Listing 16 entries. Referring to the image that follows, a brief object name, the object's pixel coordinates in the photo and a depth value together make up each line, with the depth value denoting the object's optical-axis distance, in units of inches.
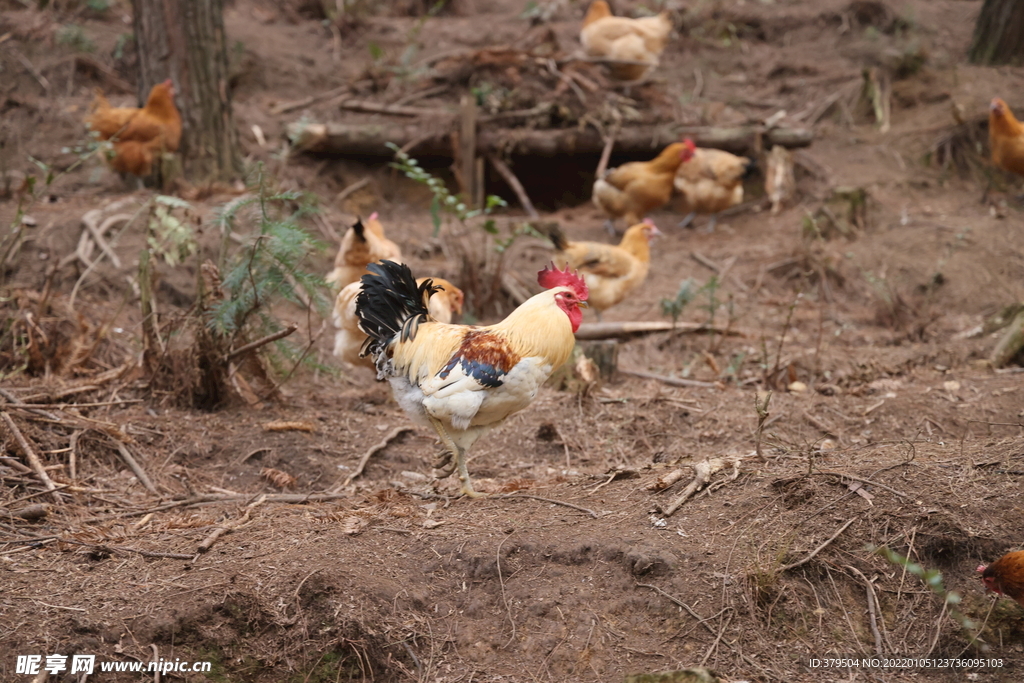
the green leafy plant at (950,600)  182.1
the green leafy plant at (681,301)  581.0
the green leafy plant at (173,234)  422.9
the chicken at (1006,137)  752.3
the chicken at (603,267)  649.6
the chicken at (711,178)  856.9
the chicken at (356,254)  508.1
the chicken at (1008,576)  228.5
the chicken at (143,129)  689.6
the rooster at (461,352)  328.8
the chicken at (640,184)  853.2
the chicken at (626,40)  947.3
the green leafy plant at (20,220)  393.1
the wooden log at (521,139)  861.8
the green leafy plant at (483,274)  589.3
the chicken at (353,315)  459.8
